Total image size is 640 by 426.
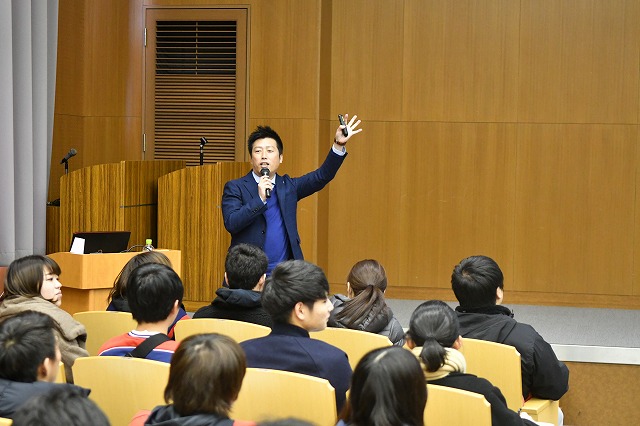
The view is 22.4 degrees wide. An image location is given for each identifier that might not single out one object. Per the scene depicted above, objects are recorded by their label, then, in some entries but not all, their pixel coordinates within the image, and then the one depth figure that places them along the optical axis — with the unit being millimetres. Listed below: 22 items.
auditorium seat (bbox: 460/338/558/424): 6069
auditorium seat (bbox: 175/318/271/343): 6302
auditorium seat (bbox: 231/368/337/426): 4512
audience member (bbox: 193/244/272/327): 6979
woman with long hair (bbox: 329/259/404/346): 7161
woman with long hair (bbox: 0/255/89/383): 6487
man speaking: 9017
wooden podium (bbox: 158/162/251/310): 12368
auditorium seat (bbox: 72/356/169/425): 4816
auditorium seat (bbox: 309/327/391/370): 6215
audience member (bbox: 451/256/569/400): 6571
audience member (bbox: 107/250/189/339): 7035
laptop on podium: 10166
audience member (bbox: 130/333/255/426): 3622
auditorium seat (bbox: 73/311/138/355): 6899
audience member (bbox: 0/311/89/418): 4142
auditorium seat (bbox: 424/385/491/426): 4404
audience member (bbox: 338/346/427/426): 3530
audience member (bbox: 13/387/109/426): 2837
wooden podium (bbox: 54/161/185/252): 12061
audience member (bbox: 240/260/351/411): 5099
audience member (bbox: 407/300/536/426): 4725
